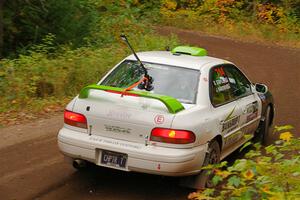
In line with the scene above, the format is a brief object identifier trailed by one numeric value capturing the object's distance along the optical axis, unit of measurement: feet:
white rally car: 28.61
